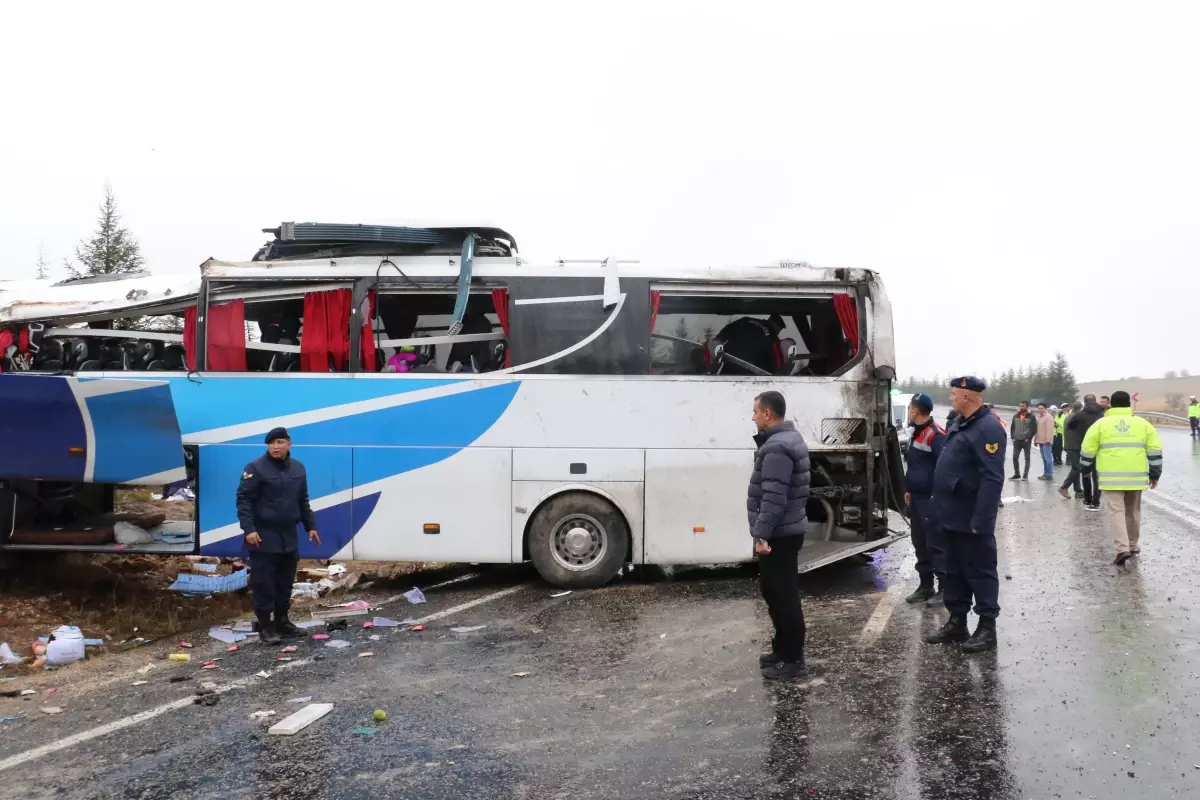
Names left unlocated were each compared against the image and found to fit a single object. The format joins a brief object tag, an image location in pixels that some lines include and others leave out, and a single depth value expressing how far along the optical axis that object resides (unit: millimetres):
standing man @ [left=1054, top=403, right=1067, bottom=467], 21734
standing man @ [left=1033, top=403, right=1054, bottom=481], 19000
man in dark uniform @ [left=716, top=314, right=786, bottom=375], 8758
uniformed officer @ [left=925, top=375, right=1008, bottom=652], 5934
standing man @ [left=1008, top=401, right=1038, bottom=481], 19422
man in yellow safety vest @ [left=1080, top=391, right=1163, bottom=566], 8807
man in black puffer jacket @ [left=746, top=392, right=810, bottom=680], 5430
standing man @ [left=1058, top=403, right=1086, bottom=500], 15281
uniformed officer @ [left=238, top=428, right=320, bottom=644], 7062
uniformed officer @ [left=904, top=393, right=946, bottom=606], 7508
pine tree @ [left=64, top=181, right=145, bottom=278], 29438
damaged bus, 8430
